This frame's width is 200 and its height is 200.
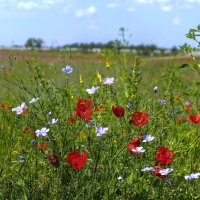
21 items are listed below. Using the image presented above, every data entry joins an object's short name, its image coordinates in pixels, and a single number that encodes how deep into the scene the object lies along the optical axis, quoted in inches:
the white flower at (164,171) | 103.6
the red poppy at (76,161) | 100.4
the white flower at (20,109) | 120.4
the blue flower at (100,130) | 110.7
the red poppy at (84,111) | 110.2
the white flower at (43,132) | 113.1
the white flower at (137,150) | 106.2
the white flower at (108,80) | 122.3
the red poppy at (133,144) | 106.3
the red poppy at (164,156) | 106.0
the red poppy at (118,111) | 111.0
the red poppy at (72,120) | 123.3
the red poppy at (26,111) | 129.3
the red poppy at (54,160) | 111.3
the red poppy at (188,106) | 158.1
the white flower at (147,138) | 111.7
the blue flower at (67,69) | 127.9
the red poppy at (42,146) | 120.4
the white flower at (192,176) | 105.4
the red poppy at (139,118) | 110.6
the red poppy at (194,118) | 121.3
